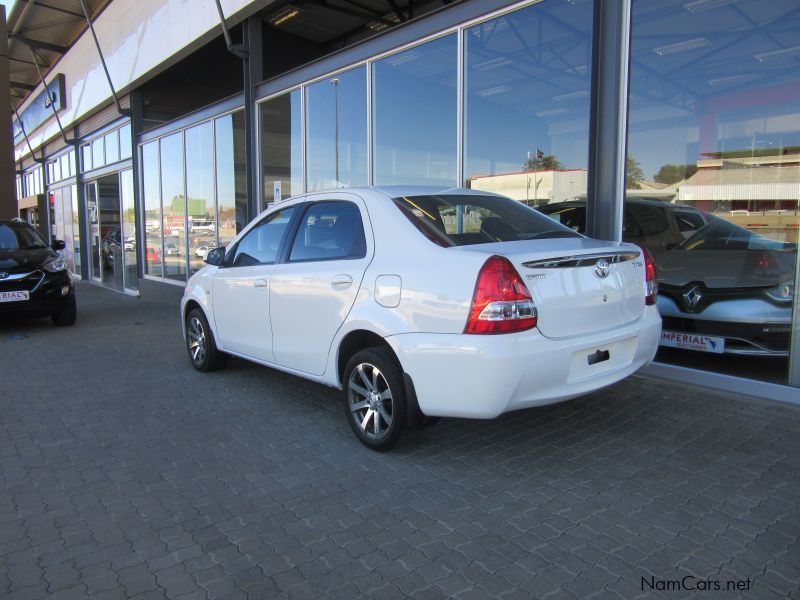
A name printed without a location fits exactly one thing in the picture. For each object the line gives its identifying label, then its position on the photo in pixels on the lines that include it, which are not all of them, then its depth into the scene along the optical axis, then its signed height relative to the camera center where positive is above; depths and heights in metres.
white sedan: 3.18 -0.41
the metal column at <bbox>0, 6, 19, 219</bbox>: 14.93 +2.09
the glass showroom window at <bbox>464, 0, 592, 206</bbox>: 6.73 +1.74
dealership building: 5.50 +1.45
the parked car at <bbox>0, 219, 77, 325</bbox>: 8.41 -0.63
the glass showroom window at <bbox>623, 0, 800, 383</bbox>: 5.42 +0.67
